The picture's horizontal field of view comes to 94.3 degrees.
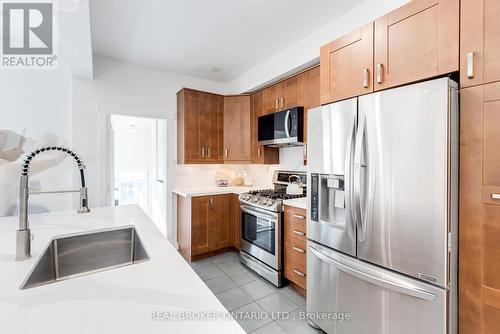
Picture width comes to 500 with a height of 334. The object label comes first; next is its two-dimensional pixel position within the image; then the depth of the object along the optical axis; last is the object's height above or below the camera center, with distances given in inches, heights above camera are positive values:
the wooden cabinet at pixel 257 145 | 127.9 +10.7
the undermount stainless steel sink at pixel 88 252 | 47.4 -20.2
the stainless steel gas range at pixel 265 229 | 96.9 -30.0
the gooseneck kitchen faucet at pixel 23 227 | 39.1 -10.6
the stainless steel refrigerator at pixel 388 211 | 47.0 -11.2
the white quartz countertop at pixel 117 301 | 23.5 -16.3
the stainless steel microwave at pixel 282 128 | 103.7 +17.5
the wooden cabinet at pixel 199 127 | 128.0 +21.4
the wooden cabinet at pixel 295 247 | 87.0 -32.4
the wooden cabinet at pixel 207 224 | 119.6 -32.1
